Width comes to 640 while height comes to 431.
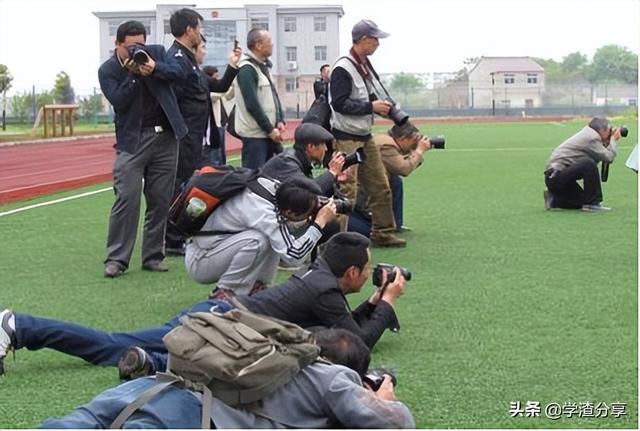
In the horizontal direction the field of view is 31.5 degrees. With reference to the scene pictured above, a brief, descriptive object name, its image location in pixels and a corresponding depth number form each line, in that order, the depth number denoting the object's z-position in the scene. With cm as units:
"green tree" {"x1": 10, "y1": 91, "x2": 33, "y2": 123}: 4841
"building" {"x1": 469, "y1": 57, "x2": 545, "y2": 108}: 6569
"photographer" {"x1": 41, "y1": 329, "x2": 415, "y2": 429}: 330
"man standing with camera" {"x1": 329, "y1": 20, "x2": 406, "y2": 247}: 787
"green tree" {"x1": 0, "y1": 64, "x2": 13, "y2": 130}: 4329
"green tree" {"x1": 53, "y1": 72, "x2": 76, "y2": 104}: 5403
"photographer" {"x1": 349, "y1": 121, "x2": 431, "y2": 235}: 854
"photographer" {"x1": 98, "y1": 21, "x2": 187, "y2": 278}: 716
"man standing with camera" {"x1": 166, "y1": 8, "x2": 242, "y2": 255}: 764
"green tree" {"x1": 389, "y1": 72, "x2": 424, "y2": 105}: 6612
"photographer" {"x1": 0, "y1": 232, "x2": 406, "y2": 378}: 468
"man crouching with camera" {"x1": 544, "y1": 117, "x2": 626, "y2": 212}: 1070
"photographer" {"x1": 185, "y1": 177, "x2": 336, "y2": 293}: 548
